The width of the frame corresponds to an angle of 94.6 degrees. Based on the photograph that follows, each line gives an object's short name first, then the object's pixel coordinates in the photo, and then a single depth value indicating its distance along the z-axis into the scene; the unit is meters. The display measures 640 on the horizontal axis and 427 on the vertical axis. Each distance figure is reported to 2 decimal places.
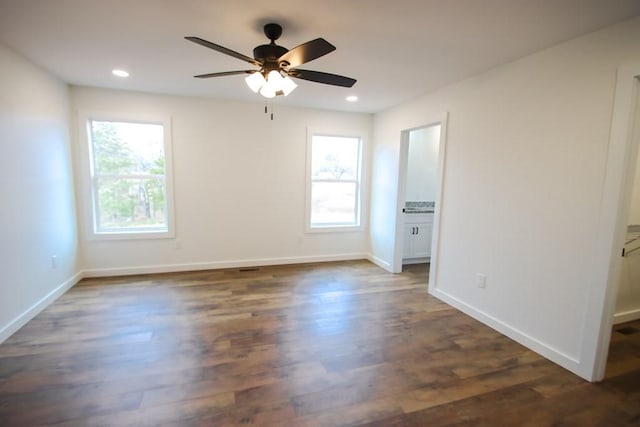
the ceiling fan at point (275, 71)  1.95
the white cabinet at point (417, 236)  4.82
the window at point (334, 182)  4.80
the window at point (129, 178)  3.85
